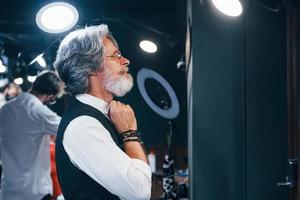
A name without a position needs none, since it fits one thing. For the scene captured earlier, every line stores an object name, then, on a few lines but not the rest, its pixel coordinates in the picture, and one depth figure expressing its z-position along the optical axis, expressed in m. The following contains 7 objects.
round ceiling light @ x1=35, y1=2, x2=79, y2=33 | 2.89
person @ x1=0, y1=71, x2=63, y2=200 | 3.60
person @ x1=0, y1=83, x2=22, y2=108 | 6.80
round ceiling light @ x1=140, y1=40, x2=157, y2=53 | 4.62
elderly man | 1.42
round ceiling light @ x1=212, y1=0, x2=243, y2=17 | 2.54
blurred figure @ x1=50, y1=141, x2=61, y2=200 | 4.52
